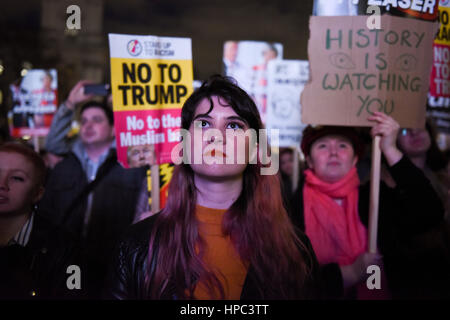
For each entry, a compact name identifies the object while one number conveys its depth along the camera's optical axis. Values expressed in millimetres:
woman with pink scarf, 2227
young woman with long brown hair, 1505
